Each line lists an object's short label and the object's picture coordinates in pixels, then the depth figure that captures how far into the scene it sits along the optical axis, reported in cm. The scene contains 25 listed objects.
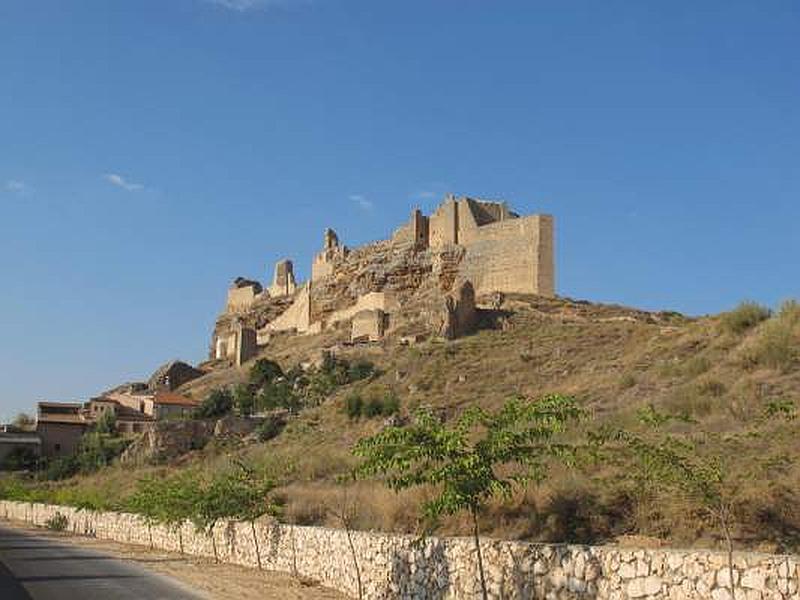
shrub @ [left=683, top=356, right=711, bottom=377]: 2413
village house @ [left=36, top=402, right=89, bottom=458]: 7131
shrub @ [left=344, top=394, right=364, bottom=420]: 4092
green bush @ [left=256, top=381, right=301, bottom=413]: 5437
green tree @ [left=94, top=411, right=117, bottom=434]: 6931
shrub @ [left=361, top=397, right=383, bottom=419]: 3972
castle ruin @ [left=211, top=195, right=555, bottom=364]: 6494
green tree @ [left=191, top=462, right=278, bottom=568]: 1973
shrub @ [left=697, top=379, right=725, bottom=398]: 2048
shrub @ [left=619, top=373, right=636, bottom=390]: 2600
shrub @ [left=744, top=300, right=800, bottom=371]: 2170
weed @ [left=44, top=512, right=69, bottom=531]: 3712
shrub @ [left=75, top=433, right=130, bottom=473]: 5597
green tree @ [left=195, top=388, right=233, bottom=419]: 6377
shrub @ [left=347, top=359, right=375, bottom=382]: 5391
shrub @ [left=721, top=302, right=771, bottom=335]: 2778
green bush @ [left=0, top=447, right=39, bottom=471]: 6638
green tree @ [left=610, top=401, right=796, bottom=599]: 1053
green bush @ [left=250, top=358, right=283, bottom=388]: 6658
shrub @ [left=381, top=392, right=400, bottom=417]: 3889
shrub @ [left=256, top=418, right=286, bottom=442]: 4600
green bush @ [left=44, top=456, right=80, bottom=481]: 5759
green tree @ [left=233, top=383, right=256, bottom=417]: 6119
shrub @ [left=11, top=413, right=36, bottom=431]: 8681
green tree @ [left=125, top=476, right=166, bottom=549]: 2398
